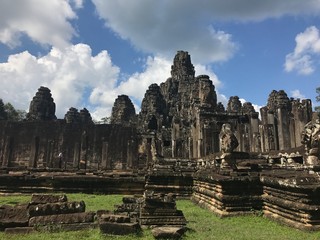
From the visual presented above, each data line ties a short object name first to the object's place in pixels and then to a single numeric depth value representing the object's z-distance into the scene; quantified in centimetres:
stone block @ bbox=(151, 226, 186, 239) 565
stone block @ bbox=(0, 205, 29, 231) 614
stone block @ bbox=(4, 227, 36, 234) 591
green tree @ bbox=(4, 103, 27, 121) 5751
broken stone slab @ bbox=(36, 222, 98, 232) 608
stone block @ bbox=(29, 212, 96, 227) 620
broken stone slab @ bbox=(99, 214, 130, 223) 597
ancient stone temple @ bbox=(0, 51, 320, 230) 736
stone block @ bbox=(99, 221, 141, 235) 583
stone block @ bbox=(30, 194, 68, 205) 720
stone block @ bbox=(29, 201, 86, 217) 648
